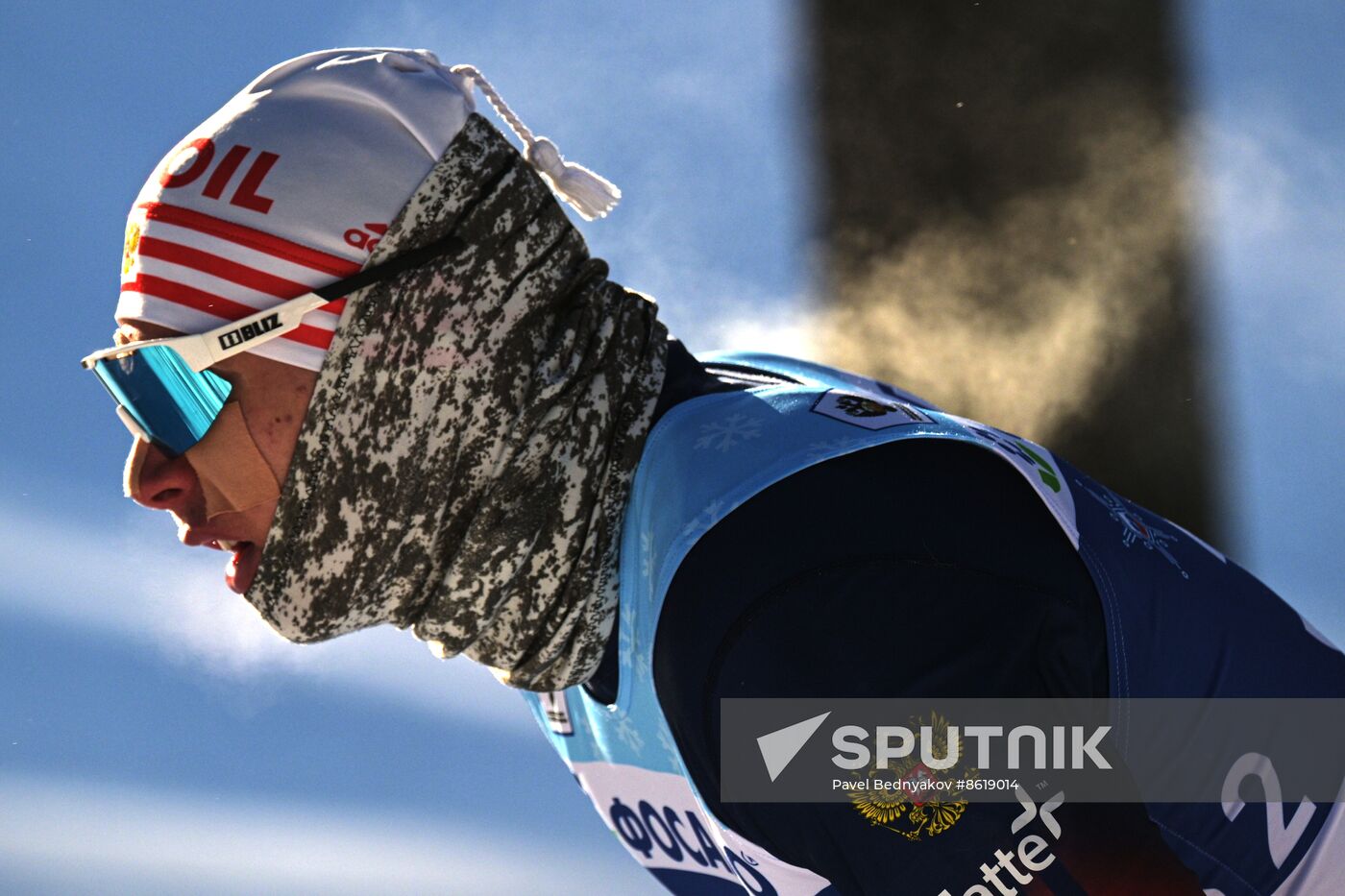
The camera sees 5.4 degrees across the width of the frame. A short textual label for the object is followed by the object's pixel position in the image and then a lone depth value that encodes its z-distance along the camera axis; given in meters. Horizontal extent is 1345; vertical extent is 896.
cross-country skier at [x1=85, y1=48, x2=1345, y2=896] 5.66
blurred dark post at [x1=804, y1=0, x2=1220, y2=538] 7.28
